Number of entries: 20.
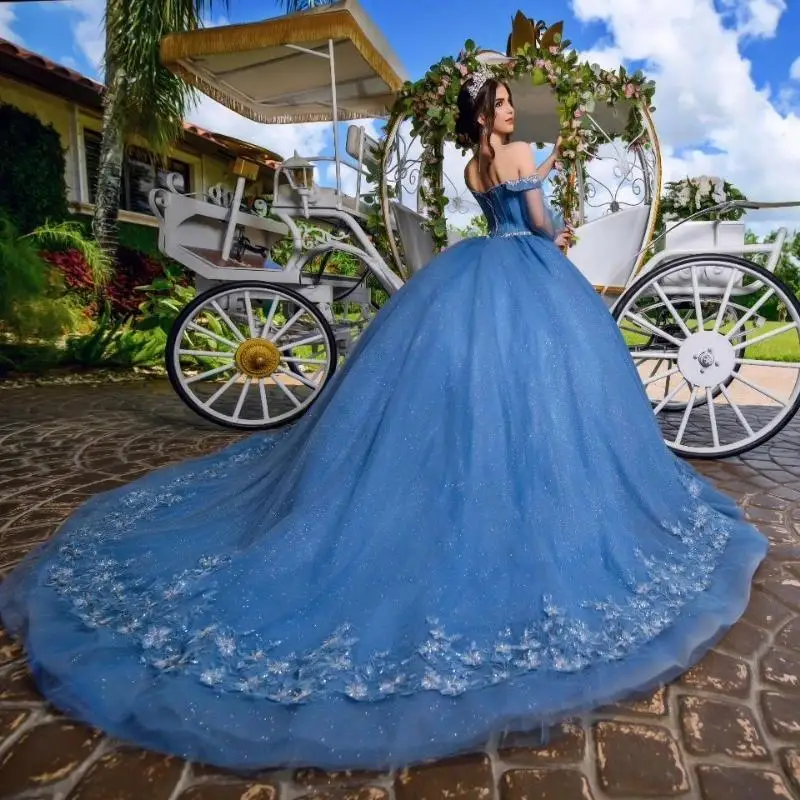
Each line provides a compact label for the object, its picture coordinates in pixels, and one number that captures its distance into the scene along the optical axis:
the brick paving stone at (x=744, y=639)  1.91
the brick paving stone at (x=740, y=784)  1.36
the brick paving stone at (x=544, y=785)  1.36
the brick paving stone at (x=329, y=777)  1.39
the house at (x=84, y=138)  9.20
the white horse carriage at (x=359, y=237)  3.79
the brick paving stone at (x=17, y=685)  1.67
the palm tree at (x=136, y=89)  8.36
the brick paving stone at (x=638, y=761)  1.38
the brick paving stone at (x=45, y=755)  1.41
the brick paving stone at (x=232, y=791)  1.35
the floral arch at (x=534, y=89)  3.56
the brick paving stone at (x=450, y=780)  1.36
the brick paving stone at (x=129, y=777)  1.37
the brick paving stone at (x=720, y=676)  1.72
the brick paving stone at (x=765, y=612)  2.06
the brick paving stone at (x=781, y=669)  1.75
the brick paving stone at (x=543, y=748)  1.46
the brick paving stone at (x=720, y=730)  1.49
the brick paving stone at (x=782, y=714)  1.56
